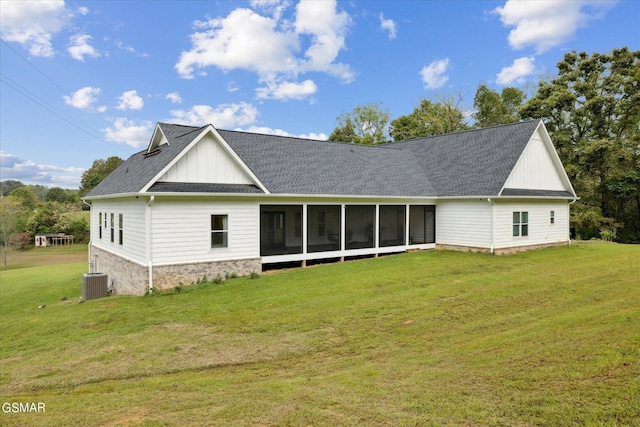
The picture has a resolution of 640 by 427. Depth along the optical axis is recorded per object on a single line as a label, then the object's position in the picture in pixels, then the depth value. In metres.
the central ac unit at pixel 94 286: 14.50
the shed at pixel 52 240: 51.69
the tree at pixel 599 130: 30.31
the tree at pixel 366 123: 53.91
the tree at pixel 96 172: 65.56
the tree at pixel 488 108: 42.91
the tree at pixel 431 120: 46.44
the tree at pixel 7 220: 40.97
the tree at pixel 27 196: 77.19
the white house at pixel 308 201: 13.71
